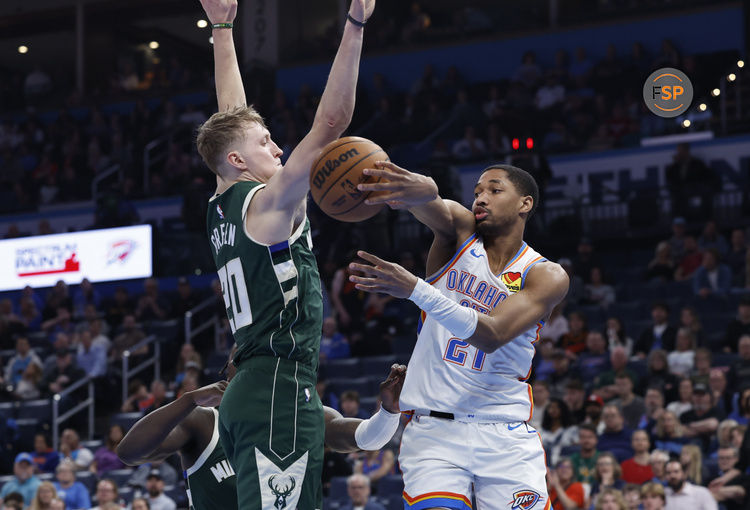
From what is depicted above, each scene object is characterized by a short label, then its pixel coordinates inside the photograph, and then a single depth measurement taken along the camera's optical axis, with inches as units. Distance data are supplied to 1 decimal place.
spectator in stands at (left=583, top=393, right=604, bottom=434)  469.1
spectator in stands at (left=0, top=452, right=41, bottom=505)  542.9
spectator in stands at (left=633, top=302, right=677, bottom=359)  521.0
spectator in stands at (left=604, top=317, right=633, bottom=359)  531.2
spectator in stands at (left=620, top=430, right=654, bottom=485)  432.1
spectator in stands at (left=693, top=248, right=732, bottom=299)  565.9
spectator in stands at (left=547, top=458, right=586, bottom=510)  425.1
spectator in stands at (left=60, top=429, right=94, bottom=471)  582.9
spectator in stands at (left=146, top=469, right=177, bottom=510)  482.9
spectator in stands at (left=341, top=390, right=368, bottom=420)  503.8
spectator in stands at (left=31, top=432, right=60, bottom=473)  594.2
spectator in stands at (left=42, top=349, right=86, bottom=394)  662.5
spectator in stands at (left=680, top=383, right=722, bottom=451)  445.7
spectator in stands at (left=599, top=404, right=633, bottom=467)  451.8
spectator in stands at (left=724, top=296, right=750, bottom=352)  503.2
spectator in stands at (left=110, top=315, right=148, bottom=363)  689.9
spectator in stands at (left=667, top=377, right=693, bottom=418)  462.3
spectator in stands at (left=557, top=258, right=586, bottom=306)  598.2
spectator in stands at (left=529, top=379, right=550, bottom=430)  484.7
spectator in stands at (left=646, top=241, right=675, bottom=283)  603.8
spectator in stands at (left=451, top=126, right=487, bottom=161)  742.5
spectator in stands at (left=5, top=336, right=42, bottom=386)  685.3
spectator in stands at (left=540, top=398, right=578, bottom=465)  466.3
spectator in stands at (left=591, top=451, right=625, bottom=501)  424.8
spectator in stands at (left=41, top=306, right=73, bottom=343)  735.7
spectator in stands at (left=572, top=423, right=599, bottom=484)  440.8
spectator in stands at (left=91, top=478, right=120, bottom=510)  496.4
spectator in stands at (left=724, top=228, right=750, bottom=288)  586.6
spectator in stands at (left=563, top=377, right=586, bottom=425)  478.3
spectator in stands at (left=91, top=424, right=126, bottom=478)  568.1
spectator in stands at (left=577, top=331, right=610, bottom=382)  518.6
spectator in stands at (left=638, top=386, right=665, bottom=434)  459.2
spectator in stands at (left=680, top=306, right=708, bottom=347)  509.7
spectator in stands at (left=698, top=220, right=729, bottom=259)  601.6
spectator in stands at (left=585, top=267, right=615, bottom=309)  597.3
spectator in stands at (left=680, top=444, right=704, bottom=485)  422.9
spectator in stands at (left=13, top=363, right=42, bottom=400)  673.6
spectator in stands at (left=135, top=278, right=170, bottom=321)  725.9
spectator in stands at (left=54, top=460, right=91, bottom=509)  524.4
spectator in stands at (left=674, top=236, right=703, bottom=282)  589.6
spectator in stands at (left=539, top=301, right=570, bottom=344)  559.5
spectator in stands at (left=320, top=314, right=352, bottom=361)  617.0
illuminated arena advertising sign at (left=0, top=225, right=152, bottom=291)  763.4
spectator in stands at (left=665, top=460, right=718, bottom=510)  402.0
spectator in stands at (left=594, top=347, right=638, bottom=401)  489.1
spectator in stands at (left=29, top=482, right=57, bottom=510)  500.1
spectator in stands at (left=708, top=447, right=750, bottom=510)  406.9
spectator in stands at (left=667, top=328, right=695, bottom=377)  494.5
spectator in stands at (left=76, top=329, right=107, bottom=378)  674.2
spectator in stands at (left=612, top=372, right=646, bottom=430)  470.9
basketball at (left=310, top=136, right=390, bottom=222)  187.8
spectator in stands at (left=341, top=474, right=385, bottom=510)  447.8
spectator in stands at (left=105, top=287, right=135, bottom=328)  731.4
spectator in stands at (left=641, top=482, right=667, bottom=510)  397.1
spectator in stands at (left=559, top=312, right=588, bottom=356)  545.3
